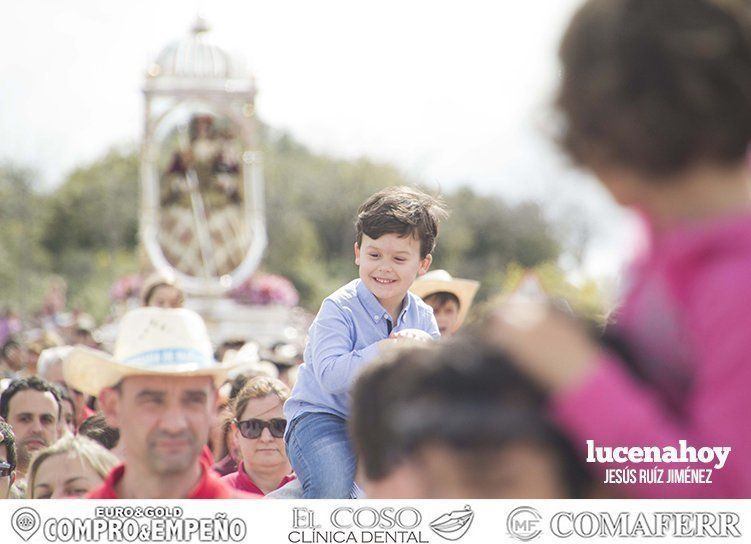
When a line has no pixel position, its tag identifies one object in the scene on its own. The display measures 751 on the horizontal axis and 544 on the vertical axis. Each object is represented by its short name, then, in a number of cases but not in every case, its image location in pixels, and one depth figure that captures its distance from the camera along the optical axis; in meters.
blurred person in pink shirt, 3.26
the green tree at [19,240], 62.41
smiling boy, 7.29
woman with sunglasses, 8.98
